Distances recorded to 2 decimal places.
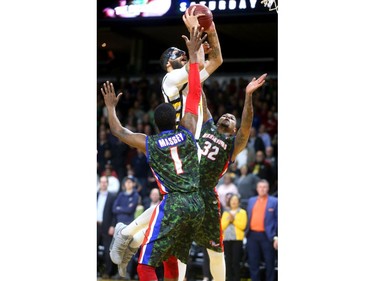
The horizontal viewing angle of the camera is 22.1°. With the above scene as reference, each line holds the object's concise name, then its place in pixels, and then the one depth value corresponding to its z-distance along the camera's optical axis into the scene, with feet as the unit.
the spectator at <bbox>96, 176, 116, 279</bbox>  49.98
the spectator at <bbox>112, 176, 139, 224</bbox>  49.08
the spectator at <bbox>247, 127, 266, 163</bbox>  52.65
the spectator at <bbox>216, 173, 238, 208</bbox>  48.51
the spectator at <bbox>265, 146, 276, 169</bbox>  51.72
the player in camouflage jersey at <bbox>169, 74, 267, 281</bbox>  29.99
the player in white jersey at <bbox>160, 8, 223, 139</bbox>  28.81
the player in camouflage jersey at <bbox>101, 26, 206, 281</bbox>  26.55
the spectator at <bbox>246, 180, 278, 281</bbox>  45.96
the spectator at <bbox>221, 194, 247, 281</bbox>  46.44
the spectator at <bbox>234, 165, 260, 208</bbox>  49.65
